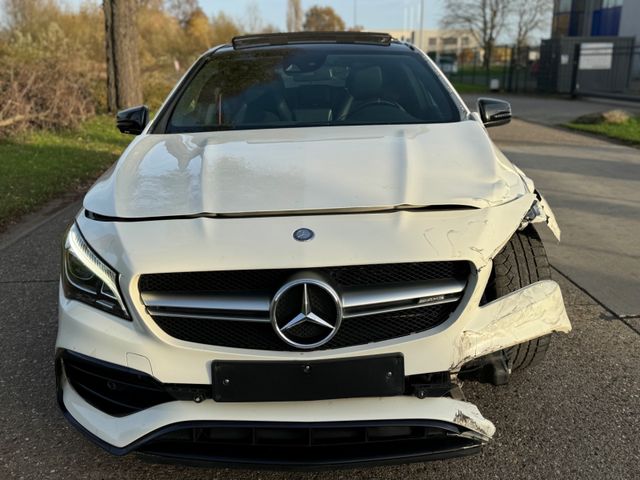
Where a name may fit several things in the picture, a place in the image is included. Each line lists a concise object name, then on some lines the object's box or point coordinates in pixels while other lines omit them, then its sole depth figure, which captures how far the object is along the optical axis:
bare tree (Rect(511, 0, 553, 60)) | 41.38
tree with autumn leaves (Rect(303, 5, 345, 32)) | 94.86
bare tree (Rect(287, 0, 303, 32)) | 67.37
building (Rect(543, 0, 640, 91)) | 23.45
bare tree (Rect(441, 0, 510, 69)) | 41.41
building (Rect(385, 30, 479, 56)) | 47.11
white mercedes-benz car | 1.95
